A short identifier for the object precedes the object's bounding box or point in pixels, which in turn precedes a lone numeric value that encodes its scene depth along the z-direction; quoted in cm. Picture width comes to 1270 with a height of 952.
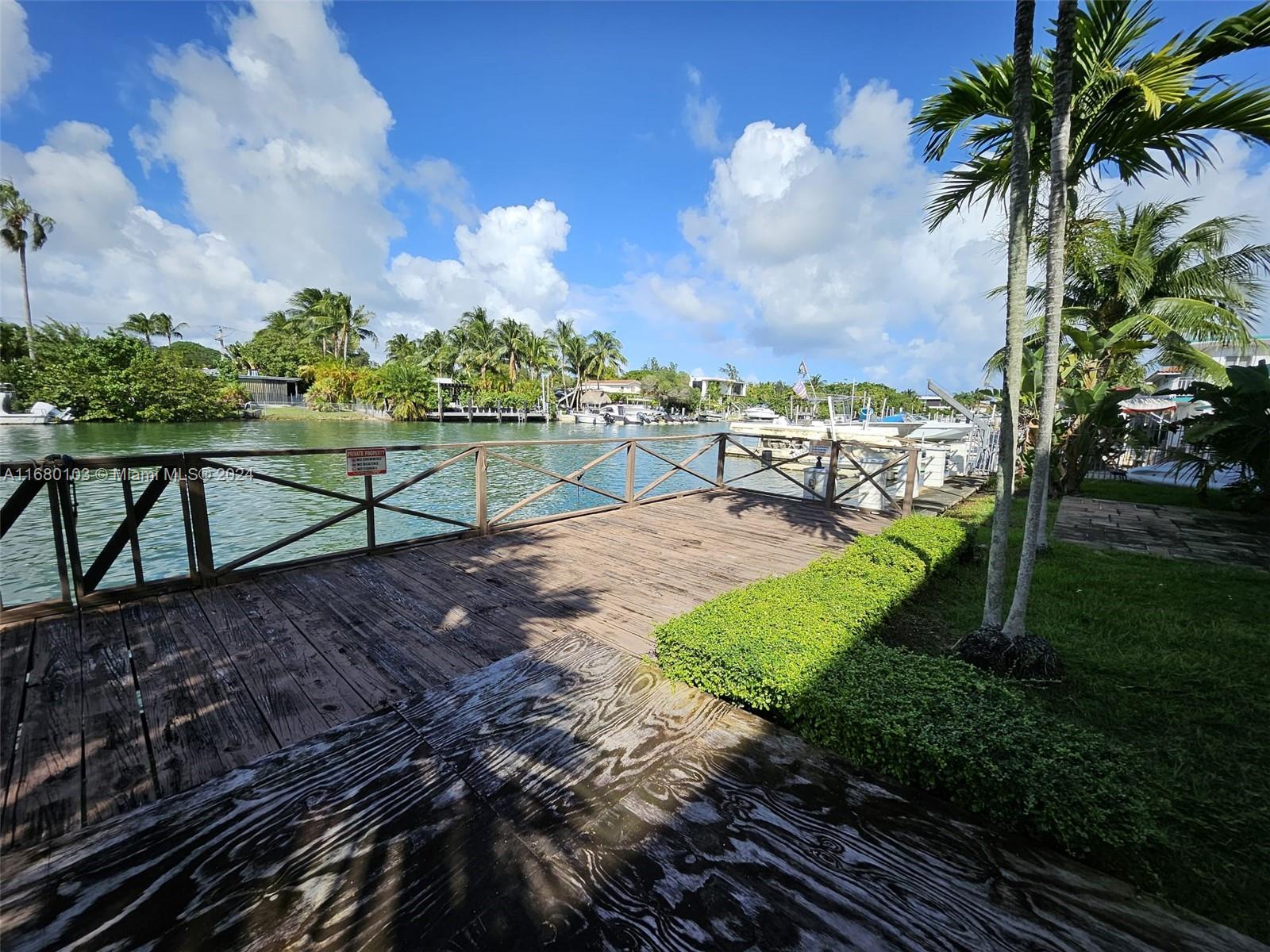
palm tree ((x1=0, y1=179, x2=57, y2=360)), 3409
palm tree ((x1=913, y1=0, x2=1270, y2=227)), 294
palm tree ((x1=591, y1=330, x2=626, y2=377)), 6062
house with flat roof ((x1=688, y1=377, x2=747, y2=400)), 9100
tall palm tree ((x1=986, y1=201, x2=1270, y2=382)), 906
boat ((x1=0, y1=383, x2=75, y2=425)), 2778
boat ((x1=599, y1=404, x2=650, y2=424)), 5641
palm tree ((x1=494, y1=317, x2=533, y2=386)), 4956
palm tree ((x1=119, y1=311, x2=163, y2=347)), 5188
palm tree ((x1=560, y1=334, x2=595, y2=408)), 5872
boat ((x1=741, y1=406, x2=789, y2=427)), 5041
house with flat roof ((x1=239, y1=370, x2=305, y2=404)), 4444
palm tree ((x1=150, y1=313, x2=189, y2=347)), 5575
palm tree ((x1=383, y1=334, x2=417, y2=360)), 5400
